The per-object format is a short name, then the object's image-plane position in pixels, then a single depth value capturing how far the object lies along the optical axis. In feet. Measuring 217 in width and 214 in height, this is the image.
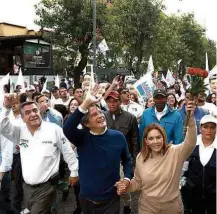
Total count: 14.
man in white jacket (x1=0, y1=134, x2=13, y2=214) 15.43
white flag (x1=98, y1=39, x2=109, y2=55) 54.34
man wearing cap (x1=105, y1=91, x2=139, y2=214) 18.35
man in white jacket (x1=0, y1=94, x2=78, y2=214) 13.29
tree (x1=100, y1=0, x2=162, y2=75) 69.41
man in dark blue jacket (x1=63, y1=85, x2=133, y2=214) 11.88
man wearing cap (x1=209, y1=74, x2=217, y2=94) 25.74
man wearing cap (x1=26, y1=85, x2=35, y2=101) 26.06
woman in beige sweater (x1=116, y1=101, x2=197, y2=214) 11.45
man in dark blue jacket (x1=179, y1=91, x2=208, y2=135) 20.86
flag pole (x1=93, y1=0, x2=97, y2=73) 47.35
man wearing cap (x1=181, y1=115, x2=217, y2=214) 13.11
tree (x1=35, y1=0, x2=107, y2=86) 59.77
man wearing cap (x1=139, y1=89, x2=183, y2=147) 17.87
